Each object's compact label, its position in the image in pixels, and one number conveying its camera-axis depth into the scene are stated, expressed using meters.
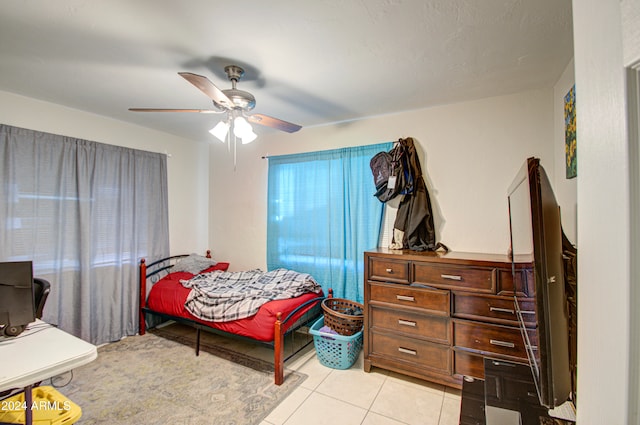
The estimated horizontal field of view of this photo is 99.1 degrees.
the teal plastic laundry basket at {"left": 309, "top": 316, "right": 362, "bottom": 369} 2.48
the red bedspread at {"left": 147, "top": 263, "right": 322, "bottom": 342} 2.40
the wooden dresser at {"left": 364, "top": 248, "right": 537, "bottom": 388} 1.98
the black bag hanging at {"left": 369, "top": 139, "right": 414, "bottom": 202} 2.72
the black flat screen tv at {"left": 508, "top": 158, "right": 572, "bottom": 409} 0.79
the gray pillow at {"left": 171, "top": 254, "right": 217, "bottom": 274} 3.58
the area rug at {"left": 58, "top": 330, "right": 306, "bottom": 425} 1.95
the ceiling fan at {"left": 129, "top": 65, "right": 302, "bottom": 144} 1.74
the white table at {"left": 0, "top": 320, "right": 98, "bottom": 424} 1.15
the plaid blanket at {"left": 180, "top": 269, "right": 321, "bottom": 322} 2.56
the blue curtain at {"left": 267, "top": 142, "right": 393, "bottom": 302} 3.01
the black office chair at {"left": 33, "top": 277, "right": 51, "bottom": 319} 1.93
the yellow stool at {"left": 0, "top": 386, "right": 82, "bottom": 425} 1.46
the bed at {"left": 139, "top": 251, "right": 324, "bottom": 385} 2.38
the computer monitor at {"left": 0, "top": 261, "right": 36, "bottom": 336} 1.43
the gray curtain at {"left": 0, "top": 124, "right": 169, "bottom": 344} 2.52
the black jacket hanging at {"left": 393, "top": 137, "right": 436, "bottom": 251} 2.65
